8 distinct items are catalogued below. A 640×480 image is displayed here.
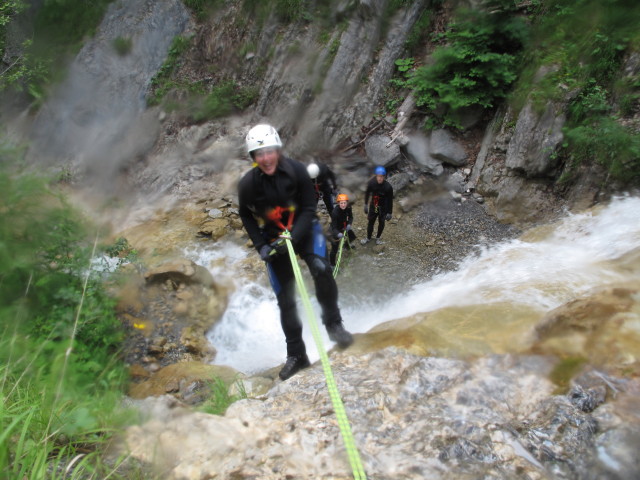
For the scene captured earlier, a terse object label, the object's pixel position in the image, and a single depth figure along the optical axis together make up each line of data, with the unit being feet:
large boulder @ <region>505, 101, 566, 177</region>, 27.45
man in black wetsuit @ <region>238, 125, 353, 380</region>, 11.58
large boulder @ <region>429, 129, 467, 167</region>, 33.37
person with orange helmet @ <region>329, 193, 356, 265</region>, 24.75
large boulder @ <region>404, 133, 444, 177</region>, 33.93
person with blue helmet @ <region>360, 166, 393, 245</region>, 26.04
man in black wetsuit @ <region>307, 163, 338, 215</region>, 25.49
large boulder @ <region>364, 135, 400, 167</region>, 35.22
